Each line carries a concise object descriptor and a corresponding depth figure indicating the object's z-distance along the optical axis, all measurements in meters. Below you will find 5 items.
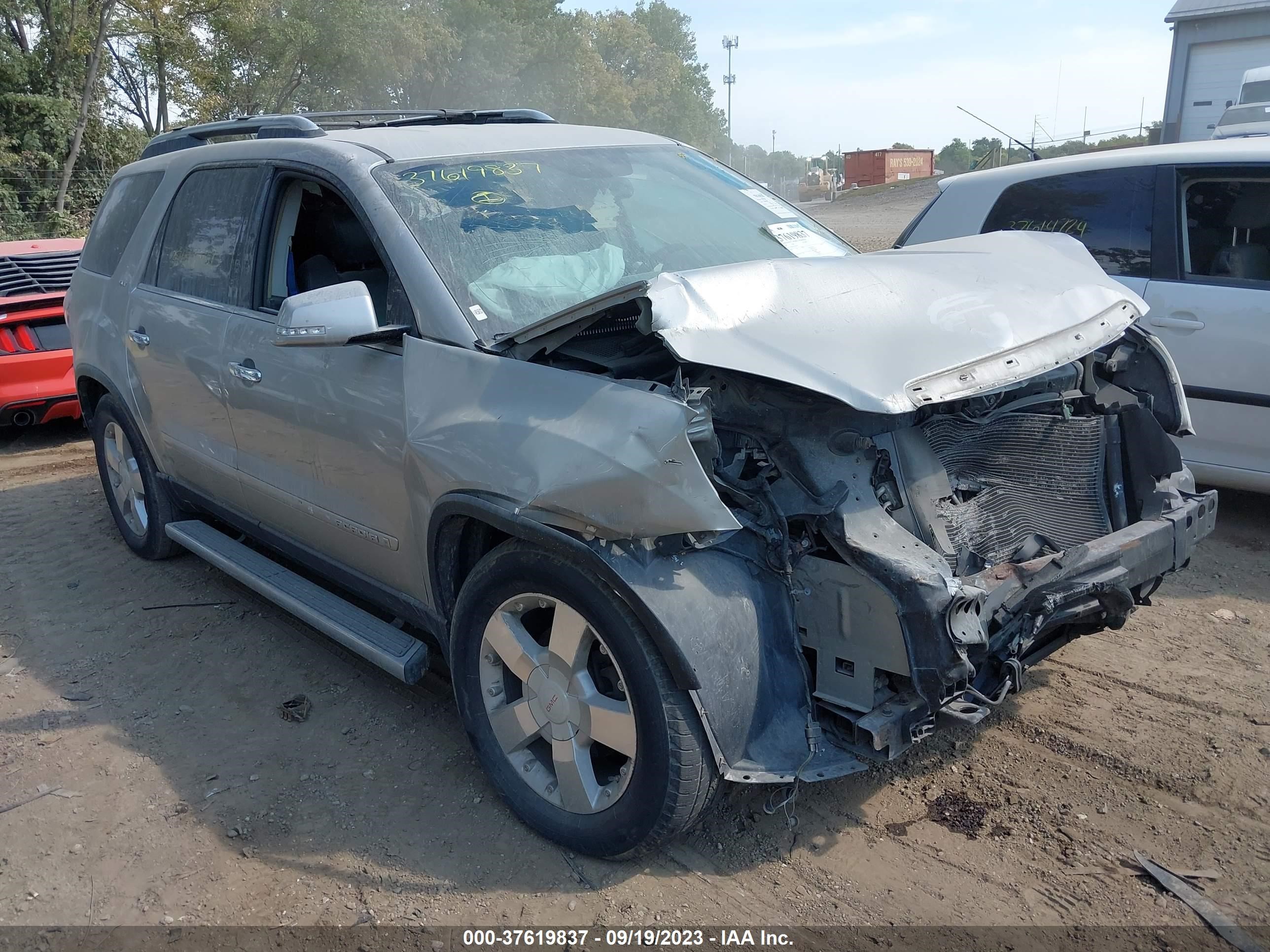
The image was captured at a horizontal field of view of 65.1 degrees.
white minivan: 4.55
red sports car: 7.06
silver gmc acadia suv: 2.45
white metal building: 21.95
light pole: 72.62
